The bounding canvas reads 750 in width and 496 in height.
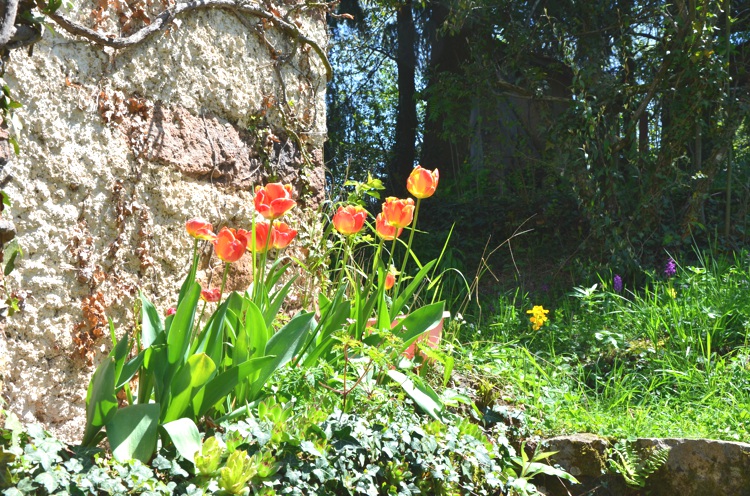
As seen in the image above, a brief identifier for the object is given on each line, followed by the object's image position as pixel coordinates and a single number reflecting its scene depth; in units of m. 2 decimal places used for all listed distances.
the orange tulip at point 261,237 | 2.51
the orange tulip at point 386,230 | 2.68
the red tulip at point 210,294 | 2.38
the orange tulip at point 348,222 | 2.58
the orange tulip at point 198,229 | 2.15
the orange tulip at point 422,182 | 2.62
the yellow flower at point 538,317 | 3.56
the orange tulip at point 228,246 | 2.23
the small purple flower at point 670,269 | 4.80
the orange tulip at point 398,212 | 2.55
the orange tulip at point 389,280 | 2.89
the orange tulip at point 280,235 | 2.53
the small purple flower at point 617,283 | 4.81
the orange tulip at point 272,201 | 2.28
